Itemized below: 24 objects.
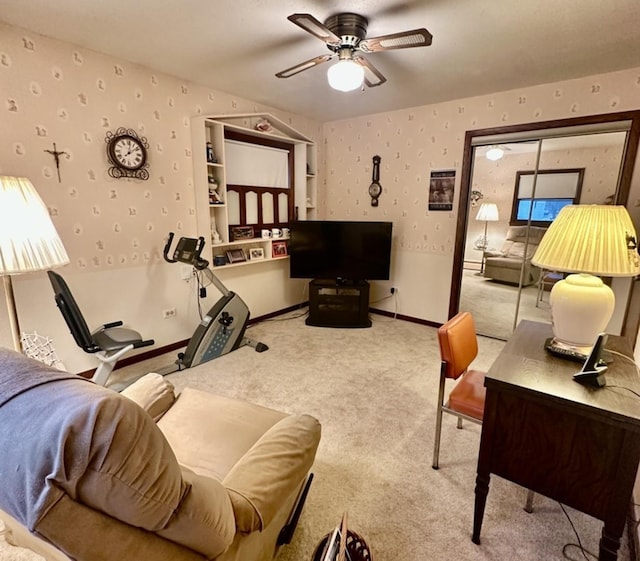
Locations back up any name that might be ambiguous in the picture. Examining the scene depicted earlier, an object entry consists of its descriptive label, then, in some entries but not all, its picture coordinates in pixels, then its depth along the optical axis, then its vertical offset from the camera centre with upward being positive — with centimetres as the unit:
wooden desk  117 -78
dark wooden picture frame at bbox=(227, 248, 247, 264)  374 -49
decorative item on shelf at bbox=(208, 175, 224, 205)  337 +17
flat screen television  402 -43
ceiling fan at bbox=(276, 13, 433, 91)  186 +95
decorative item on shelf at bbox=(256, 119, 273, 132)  374 +91
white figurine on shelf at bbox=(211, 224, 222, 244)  346 -26
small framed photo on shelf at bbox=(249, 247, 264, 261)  398 -49
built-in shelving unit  321 +41
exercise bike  294 -104
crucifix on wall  244 +37
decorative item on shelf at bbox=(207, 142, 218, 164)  327 +51
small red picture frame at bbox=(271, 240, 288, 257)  417 -45
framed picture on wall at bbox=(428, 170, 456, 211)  377 +27
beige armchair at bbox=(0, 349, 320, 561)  58 -48
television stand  409 -107
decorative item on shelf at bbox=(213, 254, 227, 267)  357 -51
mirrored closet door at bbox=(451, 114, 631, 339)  299 +15
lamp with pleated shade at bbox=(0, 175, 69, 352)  124 -10
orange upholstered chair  172 -80
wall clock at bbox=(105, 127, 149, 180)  271 +43
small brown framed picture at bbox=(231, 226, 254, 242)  378 -24
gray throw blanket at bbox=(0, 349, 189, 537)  58 -42
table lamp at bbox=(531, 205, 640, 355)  135 -18
